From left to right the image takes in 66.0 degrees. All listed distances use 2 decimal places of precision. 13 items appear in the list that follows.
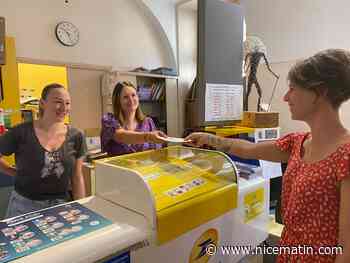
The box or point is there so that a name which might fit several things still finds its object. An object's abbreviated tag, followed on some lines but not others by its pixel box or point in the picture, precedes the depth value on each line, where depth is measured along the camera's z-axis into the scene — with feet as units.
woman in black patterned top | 4.45
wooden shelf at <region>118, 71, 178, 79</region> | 12.60
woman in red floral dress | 2.64
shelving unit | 13.67
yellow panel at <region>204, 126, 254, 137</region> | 5.41
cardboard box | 6.11
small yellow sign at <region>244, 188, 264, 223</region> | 4.15
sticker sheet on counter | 2.31
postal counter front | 2.45
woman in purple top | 5.00
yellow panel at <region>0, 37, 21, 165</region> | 9.00
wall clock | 11.12
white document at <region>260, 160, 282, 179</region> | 5.76
